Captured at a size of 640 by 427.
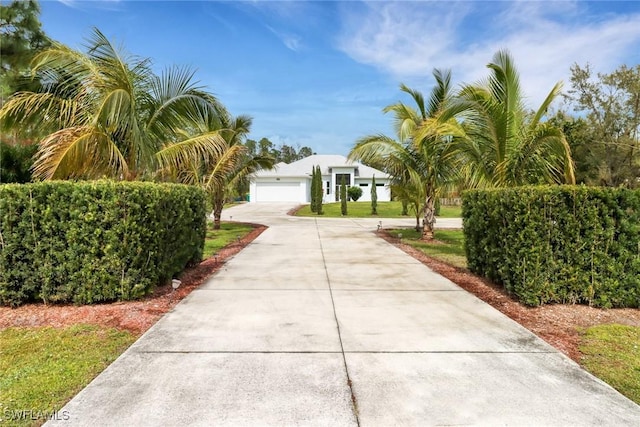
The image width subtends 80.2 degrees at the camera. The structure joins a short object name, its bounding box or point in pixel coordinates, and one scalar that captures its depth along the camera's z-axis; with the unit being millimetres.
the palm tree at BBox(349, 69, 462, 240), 11797
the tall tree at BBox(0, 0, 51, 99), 8203
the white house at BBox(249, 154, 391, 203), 40562
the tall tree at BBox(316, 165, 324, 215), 26594
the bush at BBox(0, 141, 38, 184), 9130
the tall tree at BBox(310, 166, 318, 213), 26922
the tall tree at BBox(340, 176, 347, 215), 26062
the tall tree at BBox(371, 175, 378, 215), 27147
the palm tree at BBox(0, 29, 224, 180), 6484
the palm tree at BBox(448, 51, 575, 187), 7414
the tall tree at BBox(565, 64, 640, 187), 27297
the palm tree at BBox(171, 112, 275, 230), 13078
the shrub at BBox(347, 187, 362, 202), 37719
